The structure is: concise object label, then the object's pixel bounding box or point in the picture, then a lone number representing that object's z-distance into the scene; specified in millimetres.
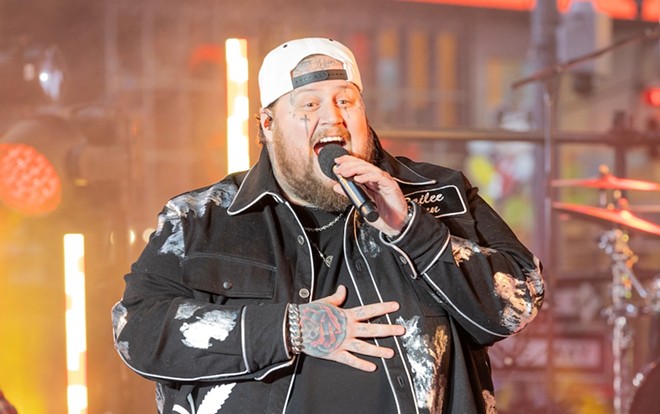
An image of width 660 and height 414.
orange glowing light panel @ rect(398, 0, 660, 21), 22719
